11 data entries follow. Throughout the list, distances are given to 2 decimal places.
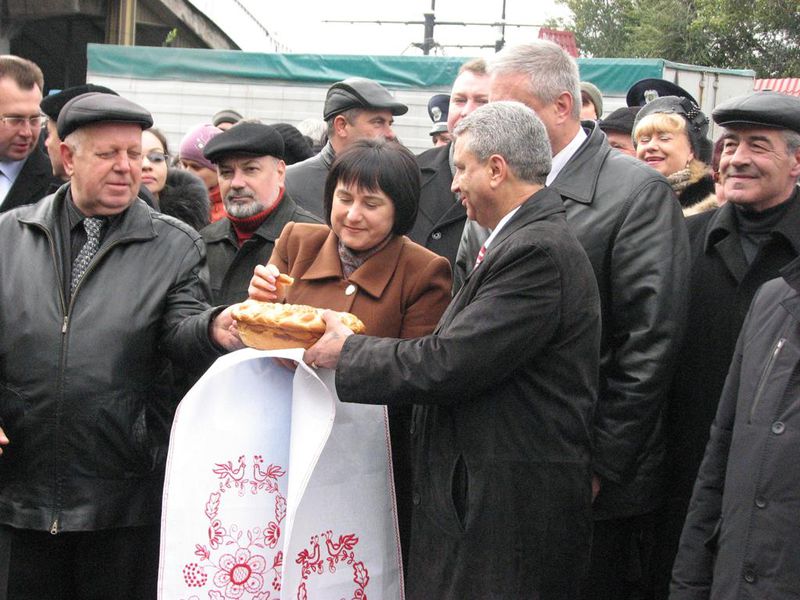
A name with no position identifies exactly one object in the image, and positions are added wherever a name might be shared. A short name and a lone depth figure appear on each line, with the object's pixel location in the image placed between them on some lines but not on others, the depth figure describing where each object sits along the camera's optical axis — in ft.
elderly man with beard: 14.87
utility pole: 96.63
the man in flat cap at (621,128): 21.38
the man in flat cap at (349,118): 17.71
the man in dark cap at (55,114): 17.82
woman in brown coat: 11.86
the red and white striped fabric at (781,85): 56.75
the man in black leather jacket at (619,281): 11.99
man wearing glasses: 17.61
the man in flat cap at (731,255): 12.53
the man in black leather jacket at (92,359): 12.08
